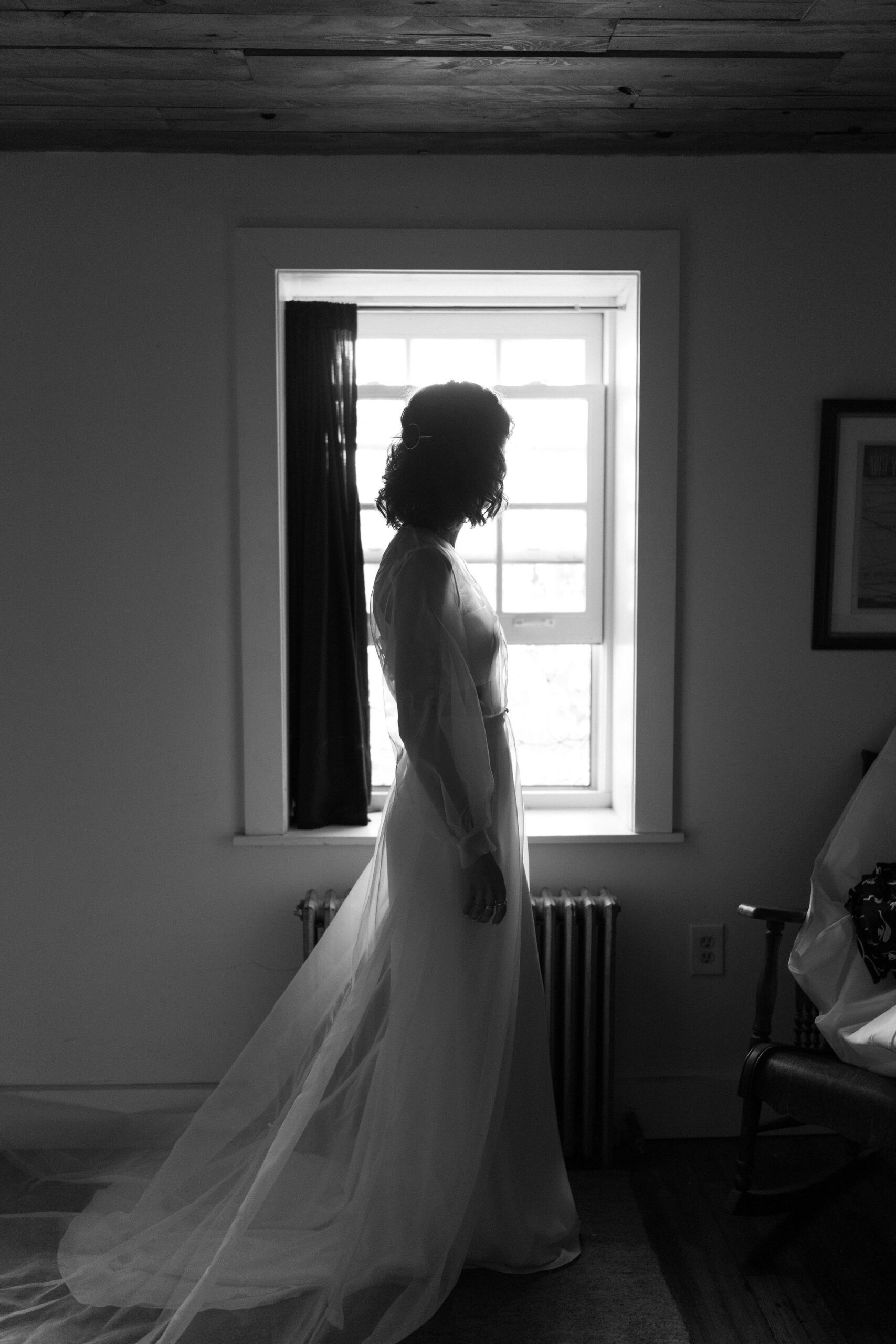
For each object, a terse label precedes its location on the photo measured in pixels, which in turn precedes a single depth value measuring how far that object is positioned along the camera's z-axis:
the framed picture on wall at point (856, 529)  2.66
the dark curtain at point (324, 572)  2.72
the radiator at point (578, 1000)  2.58
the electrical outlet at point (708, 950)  2.75
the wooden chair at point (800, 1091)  2.07
